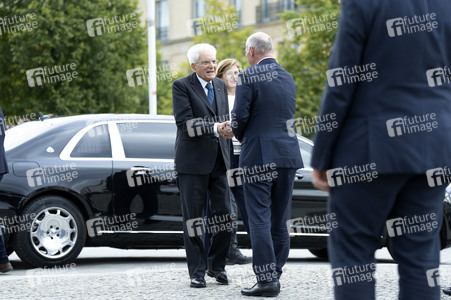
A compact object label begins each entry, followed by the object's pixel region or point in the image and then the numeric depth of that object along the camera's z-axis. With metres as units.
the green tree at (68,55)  29.66
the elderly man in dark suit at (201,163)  7.30
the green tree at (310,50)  30.16
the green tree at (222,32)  33.22
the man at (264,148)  6.71
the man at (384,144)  3.64
